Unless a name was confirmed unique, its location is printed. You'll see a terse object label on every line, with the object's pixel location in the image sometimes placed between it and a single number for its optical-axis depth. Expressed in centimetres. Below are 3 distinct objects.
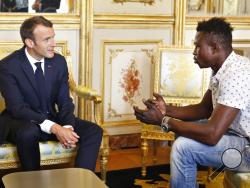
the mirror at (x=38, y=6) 379
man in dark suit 285
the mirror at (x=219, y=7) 454
